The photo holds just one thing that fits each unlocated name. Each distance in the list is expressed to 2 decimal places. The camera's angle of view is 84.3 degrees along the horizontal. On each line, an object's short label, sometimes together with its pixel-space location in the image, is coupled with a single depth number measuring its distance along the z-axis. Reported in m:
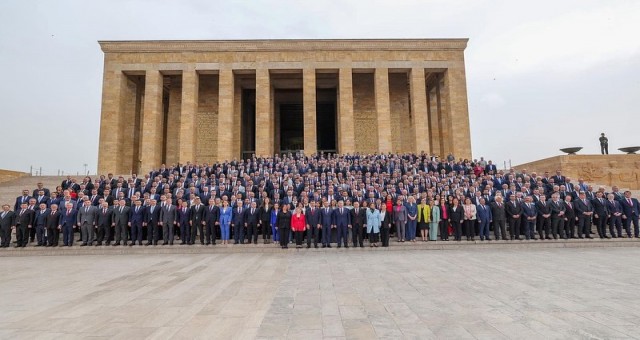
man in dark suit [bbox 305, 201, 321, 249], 10.30
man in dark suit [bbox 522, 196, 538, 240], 10.83
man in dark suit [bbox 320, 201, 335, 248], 10.34
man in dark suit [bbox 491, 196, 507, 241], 10.88
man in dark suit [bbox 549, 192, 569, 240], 10.91
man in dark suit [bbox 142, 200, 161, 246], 10.63
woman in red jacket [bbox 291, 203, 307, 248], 10.28
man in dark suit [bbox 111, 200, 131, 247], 10.59
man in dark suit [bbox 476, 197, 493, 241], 10.91
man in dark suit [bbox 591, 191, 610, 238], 11.02
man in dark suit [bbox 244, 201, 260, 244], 10.61
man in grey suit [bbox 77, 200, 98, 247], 10.62
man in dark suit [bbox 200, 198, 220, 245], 10.45
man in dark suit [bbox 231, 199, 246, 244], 10.59
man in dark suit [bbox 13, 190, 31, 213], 11.19
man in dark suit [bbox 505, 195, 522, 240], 10.90
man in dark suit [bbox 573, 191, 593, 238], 10.95
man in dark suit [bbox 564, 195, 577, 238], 11.00
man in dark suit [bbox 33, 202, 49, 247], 10.64
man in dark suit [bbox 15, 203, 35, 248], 10.58
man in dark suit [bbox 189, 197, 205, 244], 10.55
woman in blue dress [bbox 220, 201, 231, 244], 10.59
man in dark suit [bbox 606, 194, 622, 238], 11.00
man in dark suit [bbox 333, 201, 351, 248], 10.36
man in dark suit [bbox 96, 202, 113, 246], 10.63
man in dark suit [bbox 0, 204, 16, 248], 10.52
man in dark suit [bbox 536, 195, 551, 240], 10.94
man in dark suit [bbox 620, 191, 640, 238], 10.93
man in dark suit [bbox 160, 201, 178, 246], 10.52
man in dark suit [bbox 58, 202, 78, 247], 10.61
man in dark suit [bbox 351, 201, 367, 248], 10.38
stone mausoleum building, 25.52
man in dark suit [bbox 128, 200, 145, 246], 10.62
